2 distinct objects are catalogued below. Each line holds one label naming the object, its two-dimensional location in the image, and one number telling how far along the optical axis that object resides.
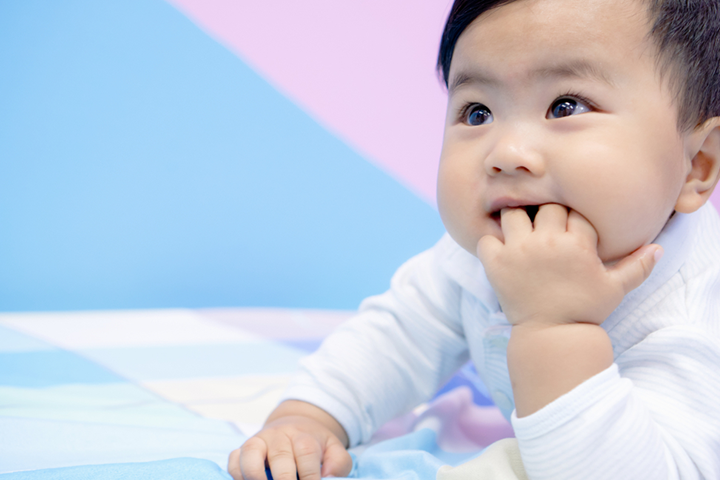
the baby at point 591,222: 0.57
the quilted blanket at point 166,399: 0.71
